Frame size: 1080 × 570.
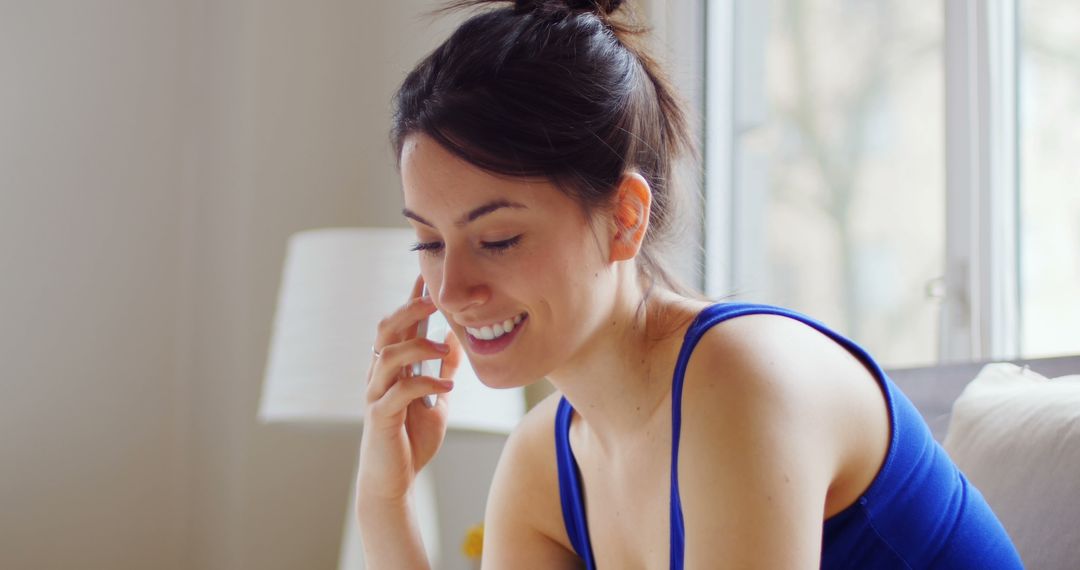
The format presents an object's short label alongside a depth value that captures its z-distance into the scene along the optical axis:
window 1.99
